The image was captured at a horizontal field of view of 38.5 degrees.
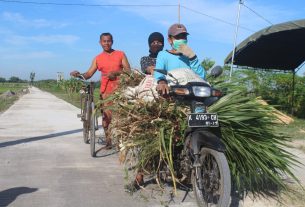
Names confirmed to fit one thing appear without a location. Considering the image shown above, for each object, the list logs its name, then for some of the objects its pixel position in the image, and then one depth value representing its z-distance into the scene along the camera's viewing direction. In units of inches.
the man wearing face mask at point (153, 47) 252.5
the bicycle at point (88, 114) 276.3
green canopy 476.6
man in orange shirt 284.8
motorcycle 157.3
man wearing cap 191.2
